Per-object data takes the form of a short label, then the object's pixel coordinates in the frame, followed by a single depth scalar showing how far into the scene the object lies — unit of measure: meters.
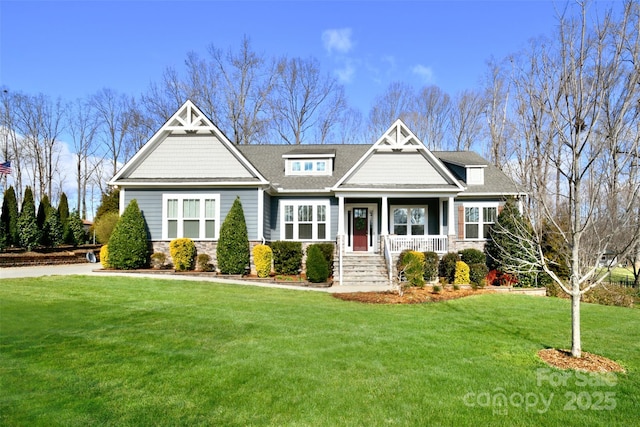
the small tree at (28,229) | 21.20
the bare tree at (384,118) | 37.66
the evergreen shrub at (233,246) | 15.01
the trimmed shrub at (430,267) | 15.41
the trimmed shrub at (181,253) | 15.41
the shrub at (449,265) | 15.52
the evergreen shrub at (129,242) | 14.95
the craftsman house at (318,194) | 16.19
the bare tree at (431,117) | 37.28
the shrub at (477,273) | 15.09
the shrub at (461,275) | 15.02
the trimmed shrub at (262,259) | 15.05
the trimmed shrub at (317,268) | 14.56
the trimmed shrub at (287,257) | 15.70
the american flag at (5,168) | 18.16
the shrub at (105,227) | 22.12
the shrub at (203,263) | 15.48
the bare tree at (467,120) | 35.59
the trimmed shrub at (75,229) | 26.94
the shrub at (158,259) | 15.45
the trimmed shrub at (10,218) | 21.97
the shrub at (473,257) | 15.82
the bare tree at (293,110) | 36.38
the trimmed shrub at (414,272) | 13.98
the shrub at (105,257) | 15.09
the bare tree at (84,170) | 43.09
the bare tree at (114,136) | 41.60
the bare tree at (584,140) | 5.27
